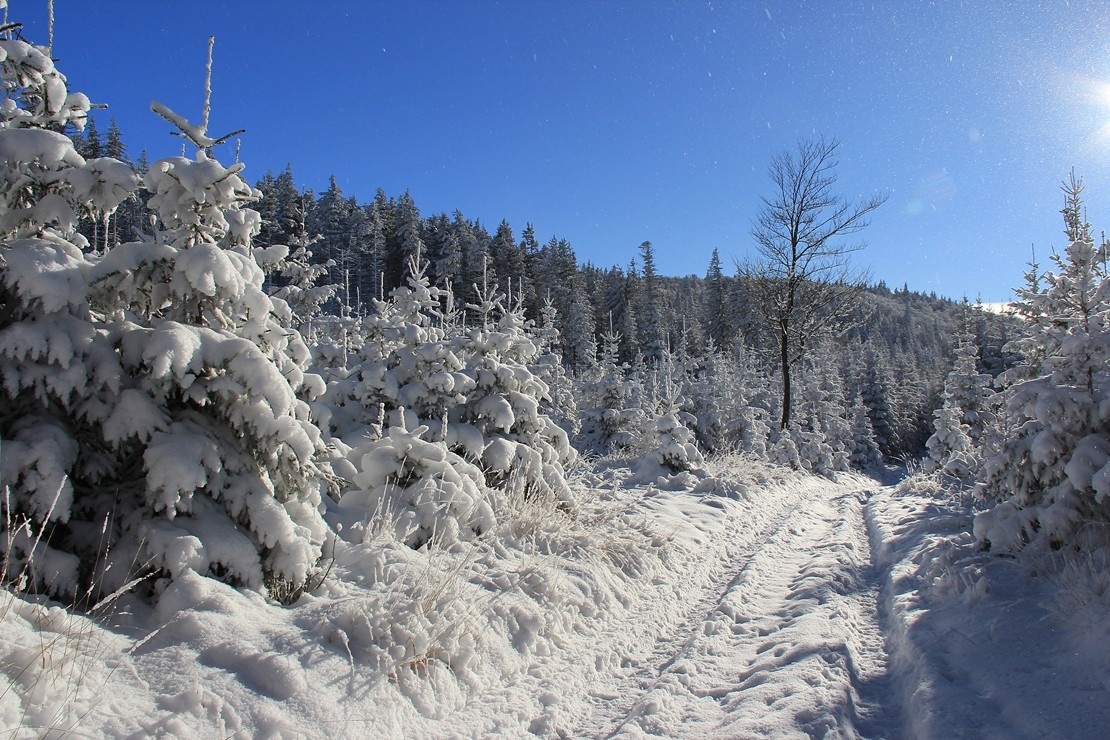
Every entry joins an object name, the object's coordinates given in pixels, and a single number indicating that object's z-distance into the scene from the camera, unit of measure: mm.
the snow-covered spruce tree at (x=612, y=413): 18359
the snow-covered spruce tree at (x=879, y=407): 44125
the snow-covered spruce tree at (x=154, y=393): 3162
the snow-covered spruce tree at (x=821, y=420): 24162
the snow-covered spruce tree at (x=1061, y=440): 4723
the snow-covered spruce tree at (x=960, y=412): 19891
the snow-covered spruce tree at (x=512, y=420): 7297
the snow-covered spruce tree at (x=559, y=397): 23188
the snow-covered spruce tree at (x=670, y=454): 12211
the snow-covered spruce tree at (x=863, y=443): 37906
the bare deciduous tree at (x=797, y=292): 19000
